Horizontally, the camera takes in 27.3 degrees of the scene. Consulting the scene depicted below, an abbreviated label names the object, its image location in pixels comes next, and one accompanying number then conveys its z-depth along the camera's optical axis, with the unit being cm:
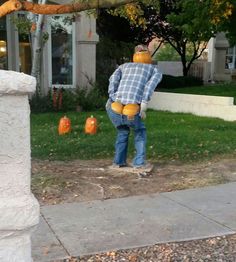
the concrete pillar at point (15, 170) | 233
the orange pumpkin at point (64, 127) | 953
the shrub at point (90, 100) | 1383
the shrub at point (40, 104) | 1333
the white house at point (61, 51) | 1590
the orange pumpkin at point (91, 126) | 952
